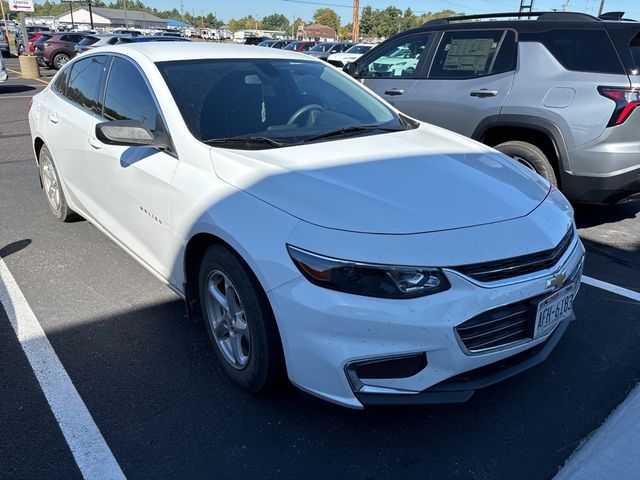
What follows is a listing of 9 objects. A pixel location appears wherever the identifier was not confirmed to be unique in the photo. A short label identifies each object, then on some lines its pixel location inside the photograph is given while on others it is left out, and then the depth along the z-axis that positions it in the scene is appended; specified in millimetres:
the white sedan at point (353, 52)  19850
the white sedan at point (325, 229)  2098
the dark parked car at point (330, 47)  28031
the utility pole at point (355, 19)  34688
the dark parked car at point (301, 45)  29917
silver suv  4348
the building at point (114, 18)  100812
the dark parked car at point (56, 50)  21953
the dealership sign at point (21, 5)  20672
